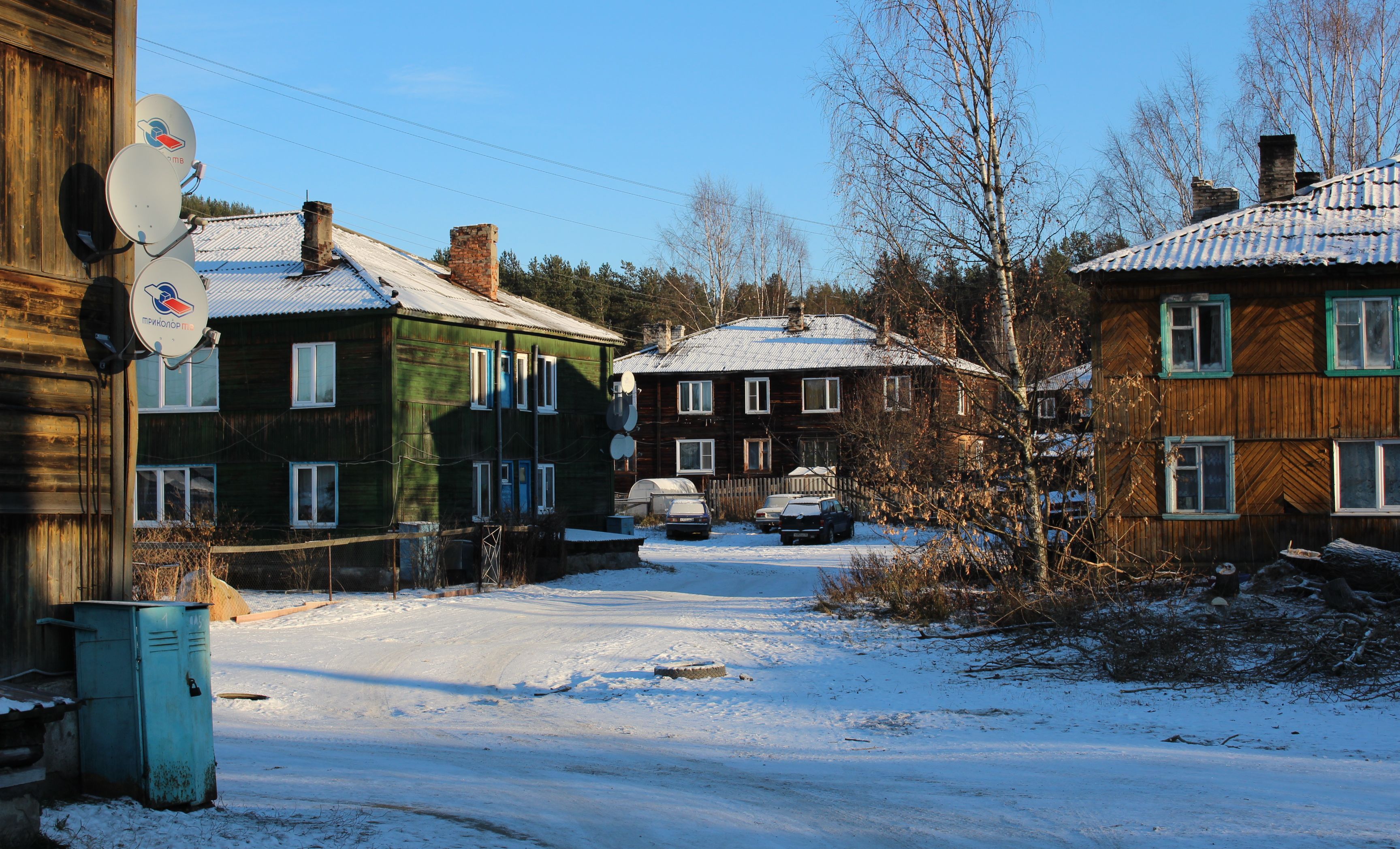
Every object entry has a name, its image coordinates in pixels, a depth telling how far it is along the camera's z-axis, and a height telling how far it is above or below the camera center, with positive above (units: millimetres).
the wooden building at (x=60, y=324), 7457 +968
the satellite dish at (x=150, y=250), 8406 +1596
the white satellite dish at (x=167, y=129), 9031 +2707
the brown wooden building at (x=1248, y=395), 20547 +1003
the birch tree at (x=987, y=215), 18234 +3897
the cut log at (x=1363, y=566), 16391 -1750
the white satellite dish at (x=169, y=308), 8094 +1148
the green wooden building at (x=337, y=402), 25844 +1406
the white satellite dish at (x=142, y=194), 7875 +1920
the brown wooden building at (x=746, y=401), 51062 +2530
